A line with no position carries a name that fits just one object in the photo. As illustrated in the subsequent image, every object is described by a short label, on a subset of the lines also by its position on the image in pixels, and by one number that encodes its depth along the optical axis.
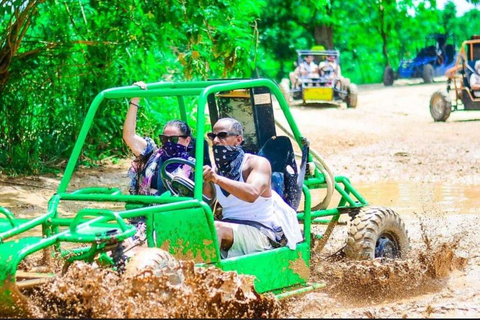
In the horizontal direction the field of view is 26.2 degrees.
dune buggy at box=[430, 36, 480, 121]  21.03
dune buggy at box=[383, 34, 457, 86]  36.03
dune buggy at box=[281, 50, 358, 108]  25.19
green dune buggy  5.24
